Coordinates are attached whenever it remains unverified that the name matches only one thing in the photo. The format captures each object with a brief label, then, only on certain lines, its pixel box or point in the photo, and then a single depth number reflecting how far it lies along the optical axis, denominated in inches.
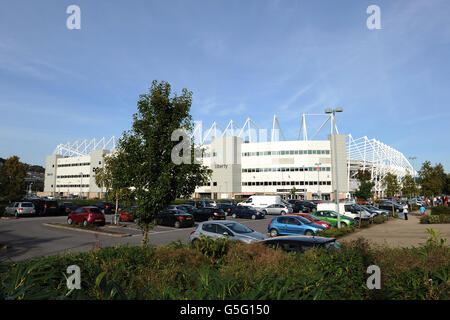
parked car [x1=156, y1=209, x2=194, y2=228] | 904.9
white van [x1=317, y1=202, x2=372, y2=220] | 1062.4
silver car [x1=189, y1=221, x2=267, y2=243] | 480.7
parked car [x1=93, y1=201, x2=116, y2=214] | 1402.2
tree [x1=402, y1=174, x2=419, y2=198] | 1667.8
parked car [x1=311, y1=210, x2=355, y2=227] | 895.7
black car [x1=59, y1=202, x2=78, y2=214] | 1348.4
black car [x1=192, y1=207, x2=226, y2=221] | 1131.3
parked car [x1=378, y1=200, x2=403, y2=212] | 1629.6
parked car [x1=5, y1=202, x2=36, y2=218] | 1174.3
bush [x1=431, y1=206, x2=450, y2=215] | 1034.6
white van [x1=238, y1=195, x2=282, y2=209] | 1547.7
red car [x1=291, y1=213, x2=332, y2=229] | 772.9
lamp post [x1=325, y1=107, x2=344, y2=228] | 822.8
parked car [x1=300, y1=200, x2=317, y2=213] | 1577.3
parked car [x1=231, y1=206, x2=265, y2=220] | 1299.2
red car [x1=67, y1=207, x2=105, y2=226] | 838.5
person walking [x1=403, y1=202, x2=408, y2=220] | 1186.0
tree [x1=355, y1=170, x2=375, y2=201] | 1338.6
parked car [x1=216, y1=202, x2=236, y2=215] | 1459.2
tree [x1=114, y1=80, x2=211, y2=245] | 405.4
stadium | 3248.0
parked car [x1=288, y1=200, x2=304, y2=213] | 1564.1
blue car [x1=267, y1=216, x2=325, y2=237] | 681.6
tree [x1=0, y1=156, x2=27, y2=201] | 1230.9
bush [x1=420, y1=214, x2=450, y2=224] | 987.3
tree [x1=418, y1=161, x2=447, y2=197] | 1557.6
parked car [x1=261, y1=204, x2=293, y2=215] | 1446.7
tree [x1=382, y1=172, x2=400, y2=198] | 1528.1
